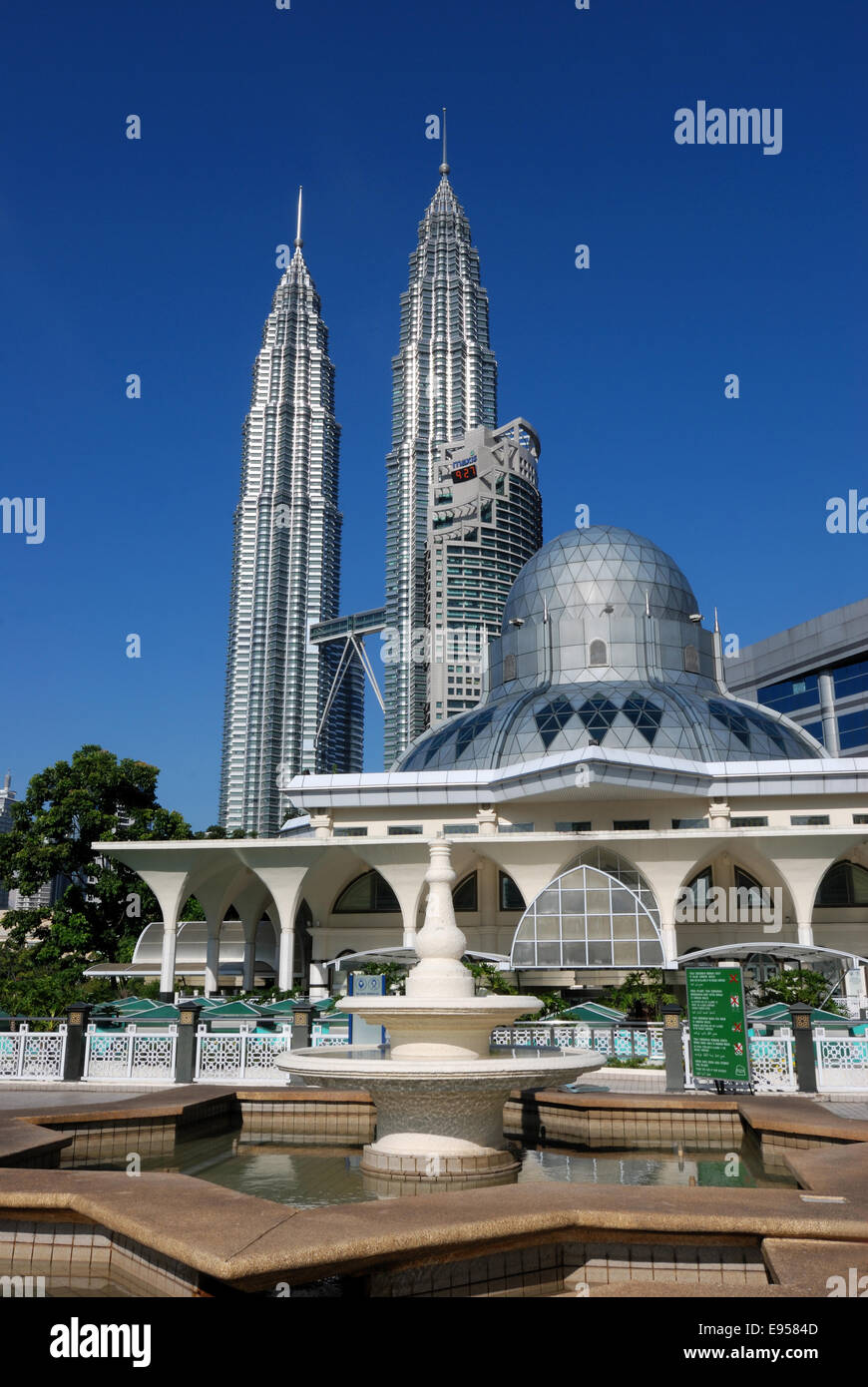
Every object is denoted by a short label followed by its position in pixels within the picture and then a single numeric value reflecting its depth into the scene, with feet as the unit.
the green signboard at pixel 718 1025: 50.80
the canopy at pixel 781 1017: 70.79
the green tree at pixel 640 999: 88.17
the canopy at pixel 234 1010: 86.25
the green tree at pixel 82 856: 151.84
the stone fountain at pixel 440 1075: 33.58
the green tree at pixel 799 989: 85.56
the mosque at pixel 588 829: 113.29
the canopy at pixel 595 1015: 74.79
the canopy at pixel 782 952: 95.91
